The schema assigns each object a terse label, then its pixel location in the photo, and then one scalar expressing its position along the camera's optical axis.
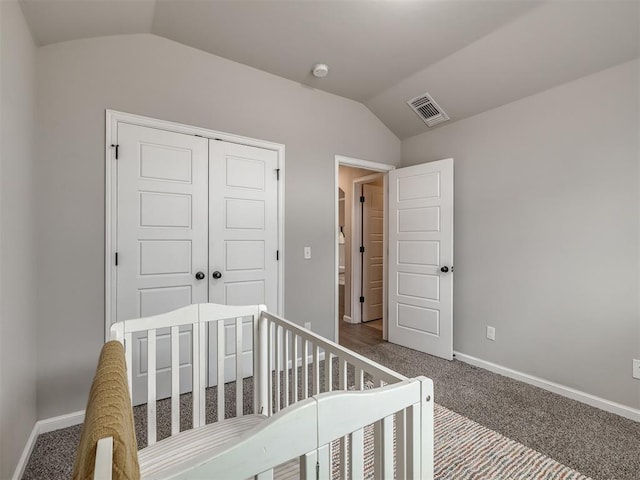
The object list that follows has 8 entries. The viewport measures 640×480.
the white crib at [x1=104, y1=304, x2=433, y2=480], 0.62
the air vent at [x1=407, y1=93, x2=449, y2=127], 3.05
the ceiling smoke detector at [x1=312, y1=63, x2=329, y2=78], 2.71
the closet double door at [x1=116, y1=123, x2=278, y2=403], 2.25
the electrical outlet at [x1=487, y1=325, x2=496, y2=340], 2.87
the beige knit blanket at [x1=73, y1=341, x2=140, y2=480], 0.53
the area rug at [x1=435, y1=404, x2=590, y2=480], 1.60
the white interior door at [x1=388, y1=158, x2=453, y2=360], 3.10
